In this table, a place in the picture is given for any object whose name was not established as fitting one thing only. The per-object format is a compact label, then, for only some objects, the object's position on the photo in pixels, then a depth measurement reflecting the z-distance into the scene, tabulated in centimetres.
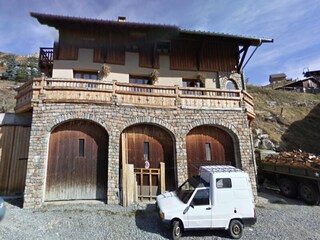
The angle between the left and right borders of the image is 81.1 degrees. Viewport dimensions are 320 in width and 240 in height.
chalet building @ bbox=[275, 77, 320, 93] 4685
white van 688
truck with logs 1080
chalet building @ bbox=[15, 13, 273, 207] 1017
